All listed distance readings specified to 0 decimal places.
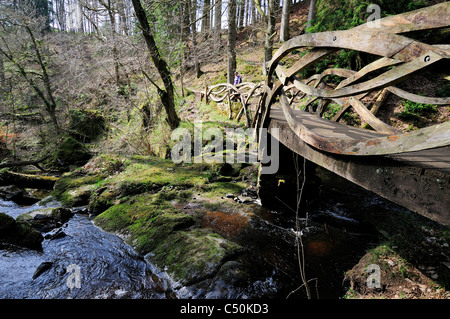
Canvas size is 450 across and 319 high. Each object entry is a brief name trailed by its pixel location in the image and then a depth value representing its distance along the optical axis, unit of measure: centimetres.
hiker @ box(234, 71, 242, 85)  1274
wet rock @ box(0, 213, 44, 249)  422
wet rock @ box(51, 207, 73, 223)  549
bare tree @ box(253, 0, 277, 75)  1148
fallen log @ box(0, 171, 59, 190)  762
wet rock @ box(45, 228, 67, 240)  474
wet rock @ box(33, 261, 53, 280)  370
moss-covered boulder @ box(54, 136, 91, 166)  1108
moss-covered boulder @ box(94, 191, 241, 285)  353
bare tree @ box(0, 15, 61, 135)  1192
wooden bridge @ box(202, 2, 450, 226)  126
